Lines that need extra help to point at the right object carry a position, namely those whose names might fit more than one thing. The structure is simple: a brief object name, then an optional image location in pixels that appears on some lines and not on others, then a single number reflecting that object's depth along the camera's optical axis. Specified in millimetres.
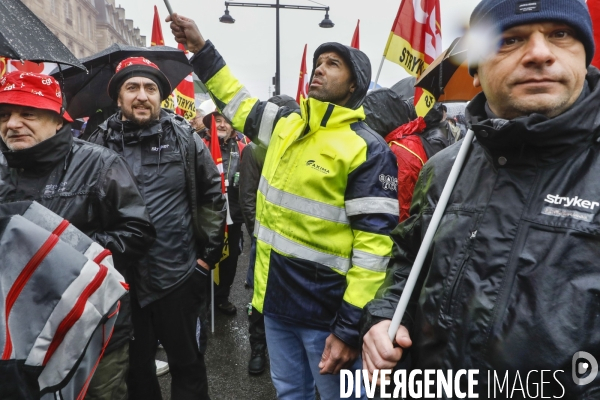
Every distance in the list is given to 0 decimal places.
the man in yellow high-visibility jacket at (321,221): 1944
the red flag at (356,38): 6781
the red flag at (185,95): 5680
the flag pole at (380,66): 3780
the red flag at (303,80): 9344
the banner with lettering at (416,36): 3773
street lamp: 10727
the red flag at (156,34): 5893
